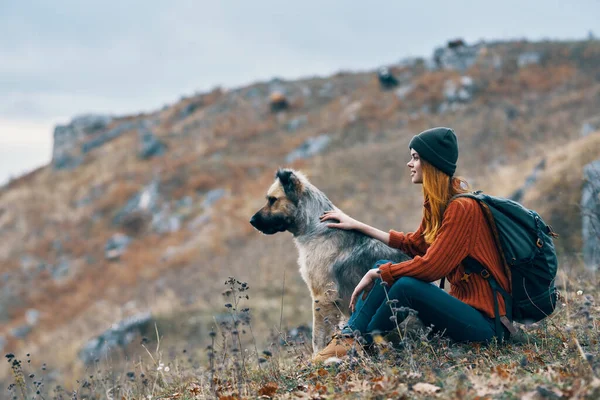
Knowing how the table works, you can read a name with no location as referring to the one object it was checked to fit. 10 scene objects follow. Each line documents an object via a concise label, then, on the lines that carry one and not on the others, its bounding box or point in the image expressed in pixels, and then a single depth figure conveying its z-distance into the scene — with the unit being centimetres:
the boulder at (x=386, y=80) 3571
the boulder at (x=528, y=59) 3250
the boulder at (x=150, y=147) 3634
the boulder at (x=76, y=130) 4841
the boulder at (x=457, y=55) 3419
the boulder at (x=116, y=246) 2606
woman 366
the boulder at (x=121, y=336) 1280
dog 506
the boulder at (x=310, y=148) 3018
